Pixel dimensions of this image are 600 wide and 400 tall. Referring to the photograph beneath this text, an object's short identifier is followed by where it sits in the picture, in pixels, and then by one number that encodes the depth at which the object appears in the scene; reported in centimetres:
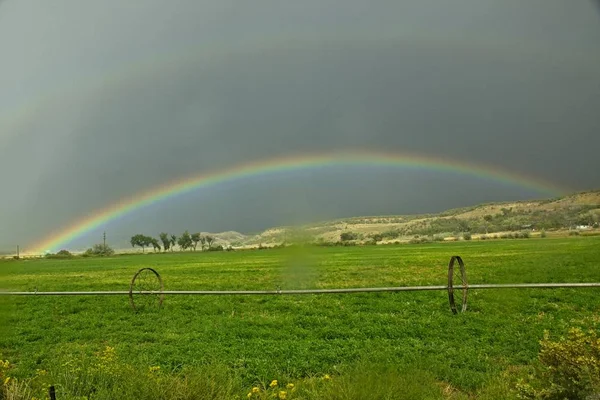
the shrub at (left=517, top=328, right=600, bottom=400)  337
